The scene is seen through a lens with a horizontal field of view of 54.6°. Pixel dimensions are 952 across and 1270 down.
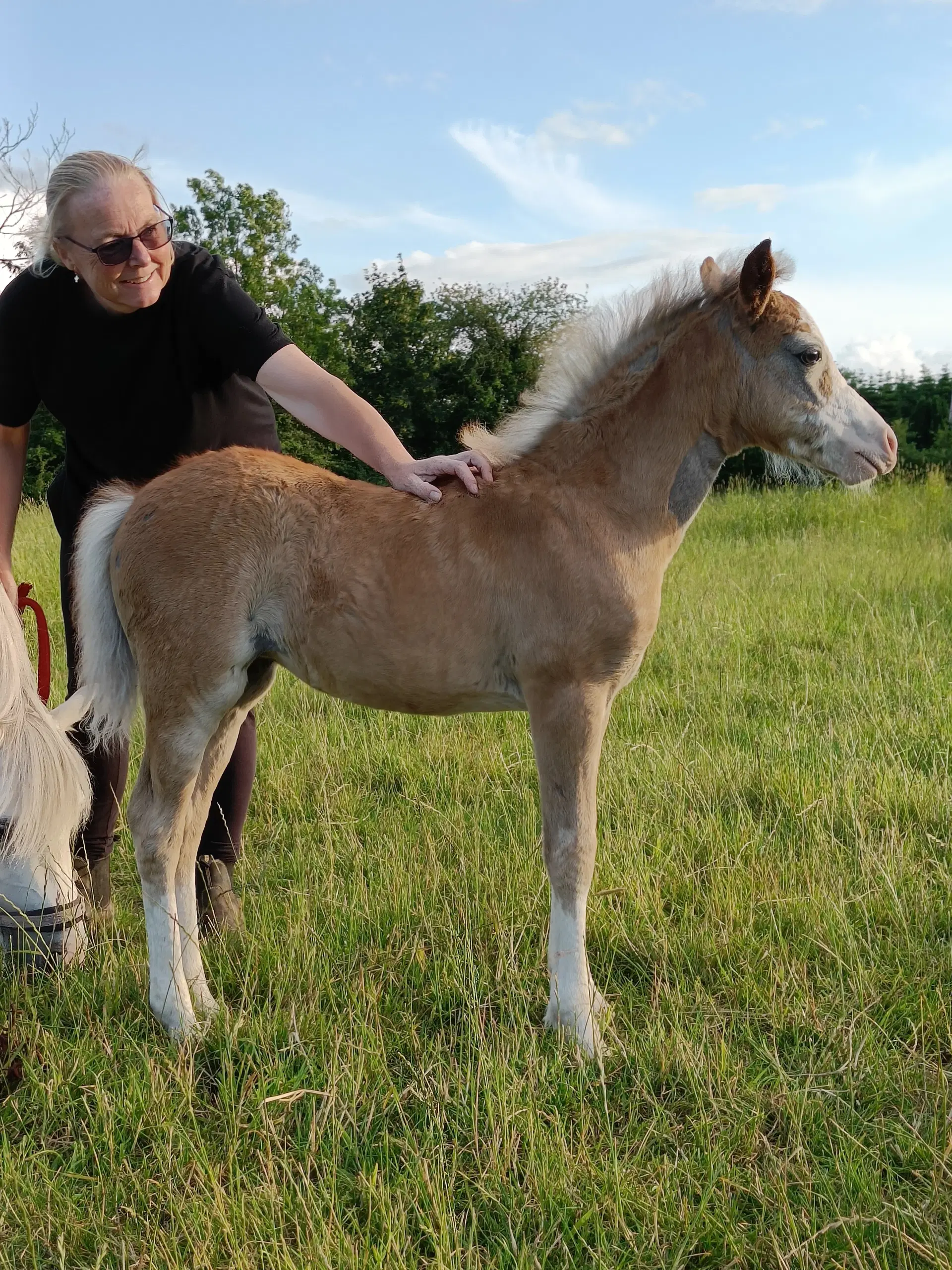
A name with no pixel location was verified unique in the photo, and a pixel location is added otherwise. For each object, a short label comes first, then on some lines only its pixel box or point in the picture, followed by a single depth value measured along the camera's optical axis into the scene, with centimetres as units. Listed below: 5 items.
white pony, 270
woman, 261
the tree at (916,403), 1559
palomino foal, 244
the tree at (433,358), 2838
